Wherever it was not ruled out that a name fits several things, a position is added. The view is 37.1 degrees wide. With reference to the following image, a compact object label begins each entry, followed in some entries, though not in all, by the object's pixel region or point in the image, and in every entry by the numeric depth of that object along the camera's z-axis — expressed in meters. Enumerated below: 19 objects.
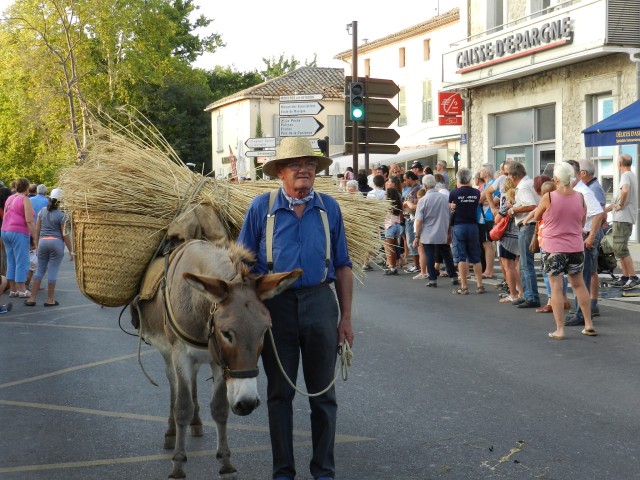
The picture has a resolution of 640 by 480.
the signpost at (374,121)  21.08
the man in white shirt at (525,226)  12.82
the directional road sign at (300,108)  22.02
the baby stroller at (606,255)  14.09
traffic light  20.77
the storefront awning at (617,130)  15.20
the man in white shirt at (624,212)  14.02
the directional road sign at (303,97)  21.98
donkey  4.73
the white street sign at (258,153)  23.48
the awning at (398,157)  41.34
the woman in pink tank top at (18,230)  15.10
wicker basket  6.56
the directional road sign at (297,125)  21.73
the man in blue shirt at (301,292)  5.21
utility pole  21.16
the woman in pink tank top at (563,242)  10.58
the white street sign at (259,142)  23.55
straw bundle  6.58
